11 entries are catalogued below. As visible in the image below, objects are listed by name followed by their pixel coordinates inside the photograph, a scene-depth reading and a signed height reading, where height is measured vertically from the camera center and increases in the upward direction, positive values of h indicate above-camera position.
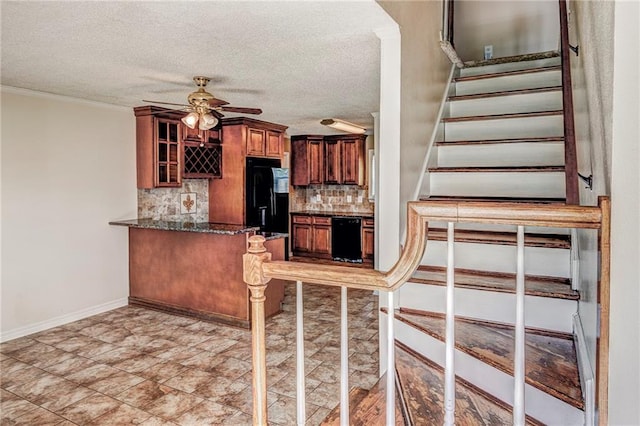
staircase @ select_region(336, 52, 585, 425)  1.74 -0.42
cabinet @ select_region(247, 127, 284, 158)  6.23 +0.93
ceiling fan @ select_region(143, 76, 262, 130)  3.58 +0.83
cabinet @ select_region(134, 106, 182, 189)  5.07 +0.68
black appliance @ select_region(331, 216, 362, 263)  7.43 -0.64
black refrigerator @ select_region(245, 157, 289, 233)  6.24 +0.13
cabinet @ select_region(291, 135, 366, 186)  7.66 +0.81
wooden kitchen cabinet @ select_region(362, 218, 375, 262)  7.34 -0.62
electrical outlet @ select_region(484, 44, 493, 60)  5.08 +1.81
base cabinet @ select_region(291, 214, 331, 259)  7.73 -0.60
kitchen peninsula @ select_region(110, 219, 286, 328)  4.38 -0.73
